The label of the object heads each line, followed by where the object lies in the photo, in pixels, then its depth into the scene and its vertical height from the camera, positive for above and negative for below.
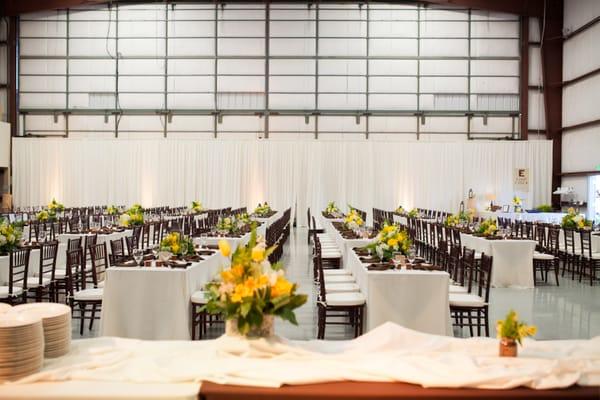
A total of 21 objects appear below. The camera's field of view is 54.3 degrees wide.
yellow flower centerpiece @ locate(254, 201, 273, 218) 16.69 -0.55
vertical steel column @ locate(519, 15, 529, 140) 21.58 +4.26
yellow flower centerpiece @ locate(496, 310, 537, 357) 2.44 -0.58
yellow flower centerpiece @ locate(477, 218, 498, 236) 10.09 -0.59
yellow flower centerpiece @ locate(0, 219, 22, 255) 6.48 -0.53
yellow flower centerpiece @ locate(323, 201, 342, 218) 16.22 -0.54
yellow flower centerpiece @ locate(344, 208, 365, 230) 10.23 -0.50
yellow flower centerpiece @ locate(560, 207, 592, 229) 10.73 -0.49
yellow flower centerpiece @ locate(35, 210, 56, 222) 12.30 -0.55
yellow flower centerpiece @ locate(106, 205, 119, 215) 15.47 -0.50
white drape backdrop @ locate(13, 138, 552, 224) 21.88 +0.82
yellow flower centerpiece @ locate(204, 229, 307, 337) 2.43 -0.44
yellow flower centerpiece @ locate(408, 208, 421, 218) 15.95 -0.53
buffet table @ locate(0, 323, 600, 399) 2.11 -0.69
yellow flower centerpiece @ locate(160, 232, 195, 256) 6.19 -0.57
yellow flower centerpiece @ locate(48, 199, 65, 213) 14.71 -0.43
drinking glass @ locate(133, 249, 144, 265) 5.89 -0.66
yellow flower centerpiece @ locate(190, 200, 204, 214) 17.82 -0.47
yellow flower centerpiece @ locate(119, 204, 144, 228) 10.96 -0.52
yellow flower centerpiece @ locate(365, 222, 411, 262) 6.12 -0.53
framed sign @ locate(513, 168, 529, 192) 21.72 +0.57
